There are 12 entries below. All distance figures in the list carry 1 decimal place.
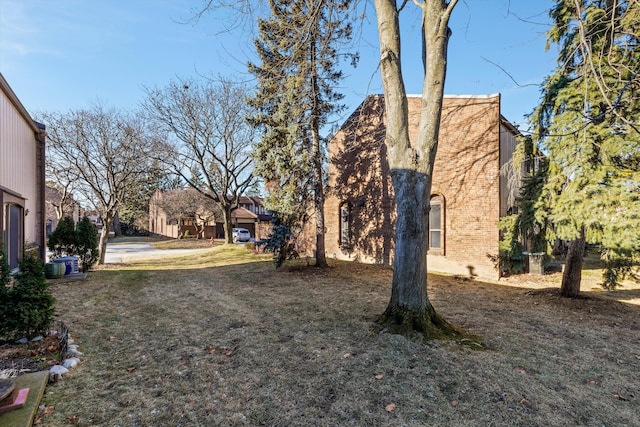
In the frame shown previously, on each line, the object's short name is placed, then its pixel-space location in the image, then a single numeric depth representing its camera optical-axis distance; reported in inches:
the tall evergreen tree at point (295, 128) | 442.6
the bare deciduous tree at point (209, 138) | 743.7
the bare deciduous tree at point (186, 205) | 1280.8
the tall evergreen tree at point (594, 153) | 237.6
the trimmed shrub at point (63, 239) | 453.7
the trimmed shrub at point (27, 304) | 174.6
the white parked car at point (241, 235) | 1214.9
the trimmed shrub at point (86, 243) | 462.8
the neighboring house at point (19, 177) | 316.5
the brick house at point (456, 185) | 420.8
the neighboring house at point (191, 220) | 1370.6
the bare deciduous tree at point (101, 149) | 575.2
